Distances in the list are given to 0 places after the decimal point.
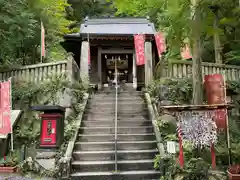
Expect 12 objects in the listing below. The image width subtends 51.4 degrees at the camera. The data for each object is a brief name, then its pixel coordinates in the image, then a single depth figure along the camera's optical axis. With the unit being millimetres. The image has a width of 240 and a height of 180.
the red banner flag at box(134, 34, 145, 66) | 14117
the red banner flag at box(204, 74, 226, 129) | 8836
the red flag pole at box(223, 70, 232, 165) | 8031
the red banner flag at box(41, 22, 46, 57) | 12508
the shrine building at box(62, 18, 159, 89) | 15133
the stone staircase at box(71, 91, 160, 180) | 7664
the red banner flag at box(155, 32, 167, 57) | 14227
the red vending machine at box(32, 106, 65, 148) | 8539
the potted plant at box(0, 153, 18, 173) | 8086
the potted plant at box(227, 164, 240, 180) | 6852
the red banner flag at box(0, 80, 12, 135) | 9078
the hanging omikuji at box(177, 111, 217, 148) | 7203
